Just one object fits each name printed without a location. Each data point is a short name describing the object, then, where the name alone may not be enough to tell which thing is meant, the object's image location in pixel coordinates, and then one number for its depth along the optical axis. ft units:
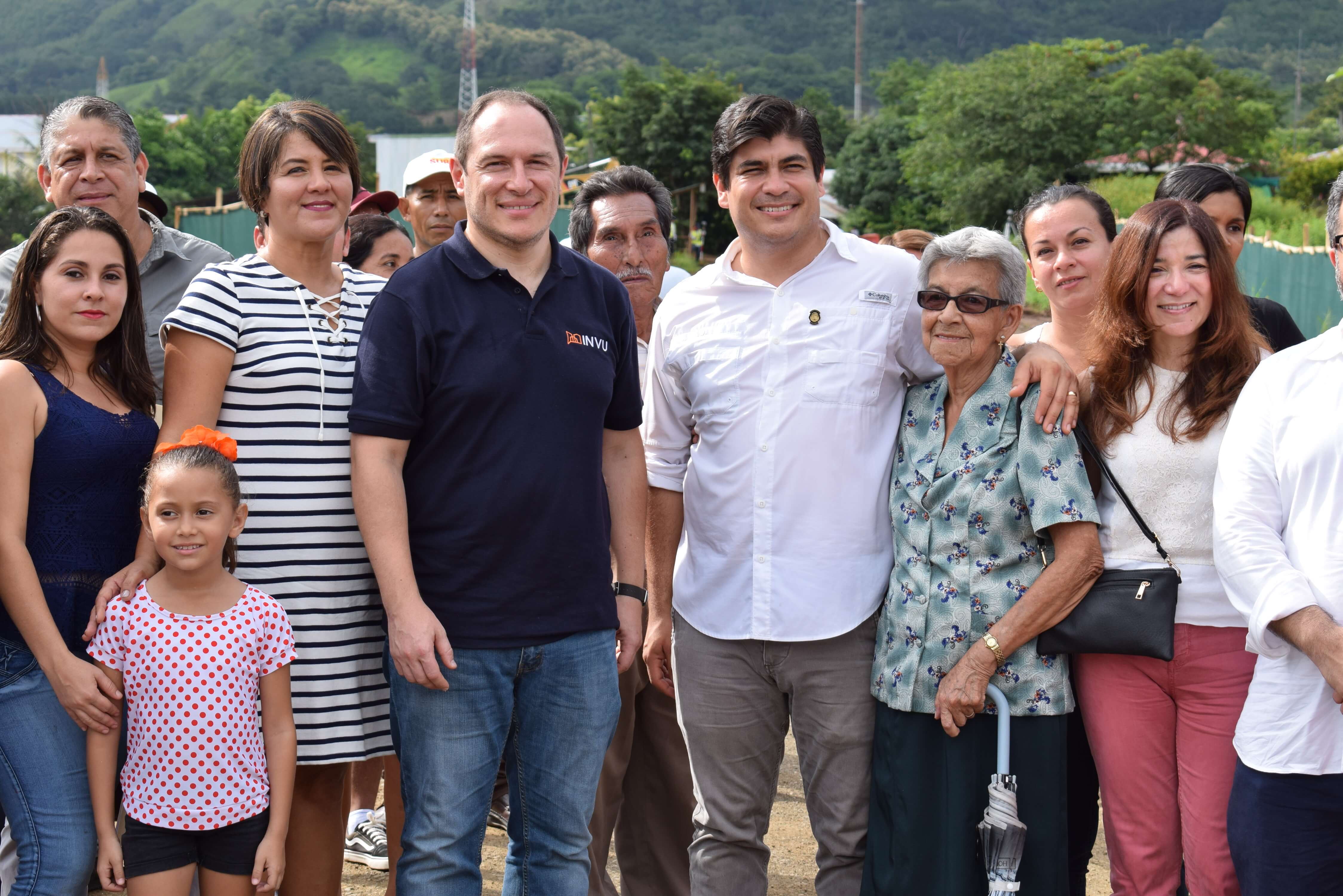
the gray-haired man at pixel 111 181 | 11.97
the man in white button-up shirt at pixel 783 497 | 9.99
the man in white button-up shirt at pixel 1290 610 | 8.30
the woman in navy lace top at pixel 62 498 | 8.52
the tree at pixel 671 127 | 121.49
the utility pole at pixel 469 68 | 256.32
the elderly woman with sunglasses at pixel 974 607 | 9.21
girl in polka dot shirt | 8.46
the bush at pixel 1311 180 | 99.45
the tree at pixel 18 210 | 95.81
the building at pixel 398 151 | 132.87
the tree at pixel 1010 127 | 120.98
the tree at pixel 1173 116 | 118.11
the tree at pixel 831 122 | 206.80
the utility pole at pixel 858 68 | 278.05
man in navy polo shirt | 8.43
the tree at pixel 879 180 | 154.20
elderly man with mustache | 12.03
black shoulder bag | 9.03
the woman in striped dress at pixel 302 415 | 8.82
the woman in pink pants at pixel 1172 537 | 9.10
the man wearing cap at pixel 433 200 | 16.61
